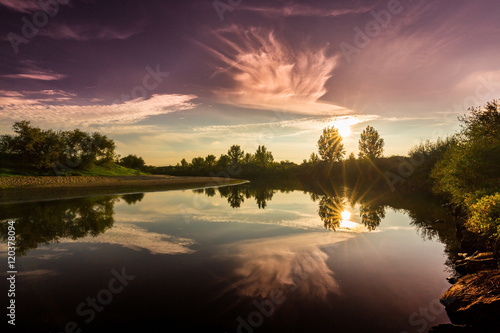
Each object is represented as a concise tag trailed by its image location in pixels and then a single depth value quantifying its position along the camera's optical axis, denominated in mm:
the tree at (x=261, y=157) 167625
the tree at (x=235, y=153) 178125
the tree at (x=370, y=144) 118500
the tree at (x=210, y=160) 195150
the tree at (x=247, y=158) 176950
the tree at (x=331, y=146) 127375
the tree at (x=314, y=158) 136250
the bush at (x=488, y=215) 13711
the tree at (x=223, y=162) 176712
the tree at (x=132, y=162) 134000
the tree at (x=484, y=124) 26973
